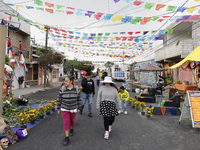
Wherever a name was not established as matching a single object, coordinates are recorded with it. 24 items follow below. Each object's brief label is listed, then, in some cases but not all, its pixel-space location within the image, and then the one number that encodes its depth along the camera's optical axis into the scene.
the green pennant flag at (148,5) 5.87
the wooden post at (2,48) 3.66
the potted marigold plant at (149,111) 5.75
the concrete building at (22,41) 15.43
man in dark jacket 5.75
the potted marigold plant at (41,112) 5.45
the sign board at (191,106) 4.59
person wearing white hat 3.79
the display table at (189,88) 10.51
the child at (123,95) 6.33
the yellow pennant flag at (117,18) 7.10
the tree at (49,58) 17.42
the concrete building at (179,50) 13.19
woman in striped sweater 3.57
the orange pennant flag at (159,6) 5.95
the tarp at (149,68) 12.85
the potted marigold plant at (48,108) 5.99
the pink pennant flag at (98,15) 6.85
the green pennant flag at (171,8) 6.03
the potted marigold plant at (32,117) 4.68
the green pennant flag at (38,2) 6.12
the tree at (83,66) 48.75
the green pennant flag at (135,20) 7.20
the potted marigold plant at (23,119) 4.33
